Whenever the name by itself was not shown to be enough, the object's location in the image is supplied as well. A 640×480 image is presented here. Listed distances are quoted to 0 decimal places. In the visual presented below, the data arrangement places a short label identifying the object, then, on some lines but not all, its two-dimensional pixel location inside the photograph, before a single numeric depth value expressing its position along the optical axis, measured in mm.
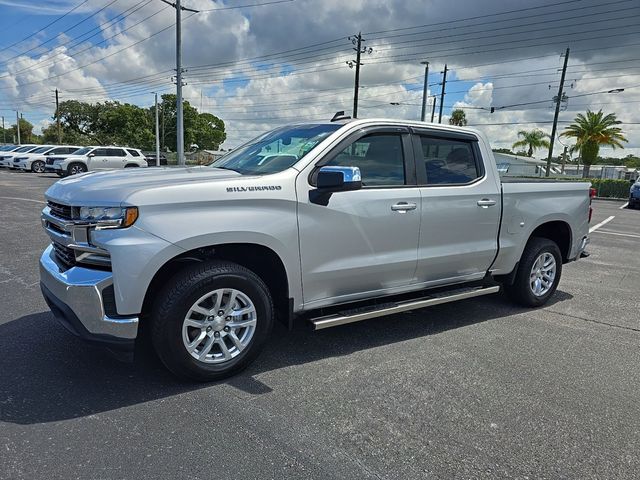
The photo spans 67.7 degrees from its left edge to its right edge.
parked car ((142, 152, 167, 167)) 43891
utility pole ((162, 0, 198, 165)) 24891
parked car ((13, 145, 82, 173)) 30406
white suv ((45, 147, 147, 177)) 25688
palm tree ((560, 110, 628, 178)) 41062
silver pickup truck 3021
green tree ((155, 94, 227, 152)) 77938
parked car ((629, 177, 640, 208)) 20562
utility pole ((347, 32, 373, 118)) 29234
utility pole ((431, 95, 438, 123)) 42562
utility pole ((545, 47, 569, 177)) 31278
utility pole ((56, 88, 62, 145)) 61750
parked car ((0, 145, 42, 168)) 31841
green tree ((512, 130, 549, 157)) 59219
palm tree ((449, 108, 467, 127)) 60478
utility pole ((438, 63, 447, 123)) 39519
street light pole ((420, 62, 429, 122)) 29680
